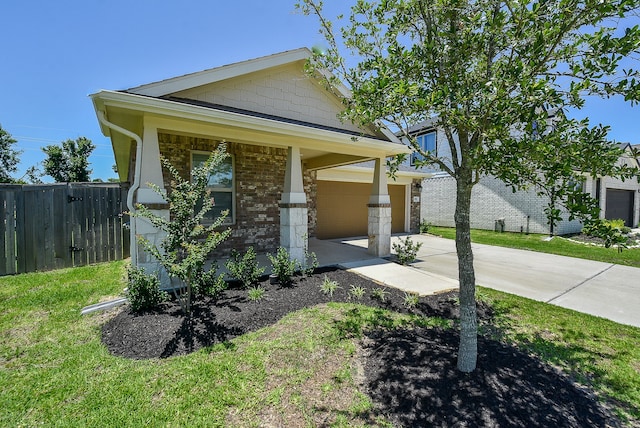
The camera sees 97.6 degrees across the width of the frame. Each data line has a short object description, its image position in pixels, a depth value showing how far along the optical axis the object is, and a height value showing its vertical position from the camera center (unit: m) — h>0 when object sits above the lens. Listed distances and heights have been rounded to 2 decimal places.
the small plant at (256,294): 4.51 -1.49
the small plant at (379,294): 4.72 -1.56
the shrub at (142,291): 4.10 -1.29
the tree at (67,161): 24.80 +3.90
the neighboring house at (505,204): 13.60 -0.05
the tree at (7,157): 23.14 +4.04
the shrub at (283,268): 5.32 -1.24
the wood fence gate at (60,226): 6.17 -0.51
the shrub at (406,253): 7.18 -1.31
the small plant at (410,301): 4.52 -1.61
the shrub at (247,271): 5.20 -1.26
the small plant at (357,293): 4.77 -1.54
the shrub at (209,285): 4.68 -1.38
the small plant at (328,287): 4.89 -1.48
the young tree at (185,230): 3.95 -0.38
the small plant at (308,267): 5.96 -1.41
